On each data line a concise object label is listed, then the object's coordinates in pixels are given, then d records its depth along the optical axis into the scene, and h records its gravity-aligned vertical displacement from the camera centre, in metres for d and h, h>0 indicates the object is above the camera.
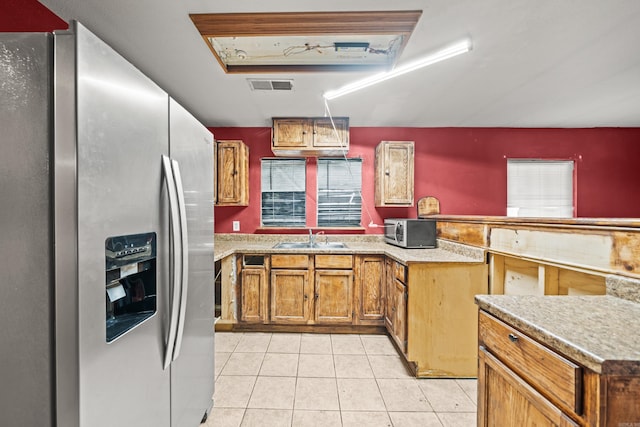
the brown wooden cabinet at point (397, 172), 3.33 +0.48
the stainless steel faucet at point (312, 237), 3.48 -0.34
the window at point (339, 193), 3.69 +0.25
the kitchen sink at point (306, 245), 3.37 -0.43
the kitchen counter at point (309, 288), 2.92 -0.84
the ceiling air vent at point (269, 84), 2.43 +1.16
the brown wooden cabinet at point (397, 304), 2.31 -0.86
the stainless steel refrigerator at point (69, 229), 0.72 -0.05
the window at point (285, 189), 3.71 +0.30
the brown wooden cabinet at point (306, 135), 3.26 +0.91
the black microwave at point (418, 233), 2.91 -0.23
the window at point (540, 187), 3.76 +0.34
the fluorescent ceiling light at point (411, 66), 1.81 +1.07
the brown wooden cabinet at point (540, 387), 0.68 -0.52
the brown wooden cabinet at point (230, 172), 3.34 +0.48
